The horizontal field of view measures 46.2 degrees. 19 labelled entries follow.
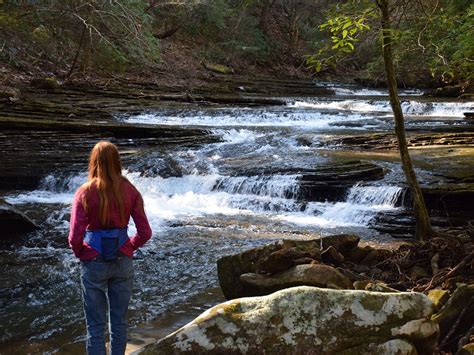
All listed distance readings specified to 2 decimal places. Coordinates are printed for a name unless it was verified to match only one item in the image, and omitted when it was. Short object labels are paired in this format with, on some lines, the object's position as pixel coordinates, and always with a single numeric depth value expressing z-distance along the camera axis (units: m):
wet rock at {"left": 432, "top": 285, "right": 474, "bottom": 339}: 4.22
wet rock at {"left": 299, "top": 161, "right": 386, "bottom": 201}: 10.97
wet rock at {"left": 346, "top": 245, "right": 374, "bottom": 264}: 6.50
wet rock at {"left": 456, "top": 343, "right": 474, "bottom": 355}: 3.55
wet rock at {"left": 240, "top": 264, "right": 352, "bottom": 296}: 5.31
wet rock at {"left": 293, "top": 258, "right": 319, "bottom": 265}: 5.75
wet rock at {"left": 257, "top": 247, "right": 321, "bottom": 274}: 5.75
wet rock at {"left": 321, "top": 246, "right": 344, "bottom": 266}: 6.13
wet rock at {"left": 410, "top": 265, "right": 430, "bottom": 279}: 5.69
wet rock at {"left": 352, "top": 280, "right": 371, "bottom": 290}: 5.06
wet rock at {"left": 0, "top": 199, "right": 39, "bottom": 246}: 8.99
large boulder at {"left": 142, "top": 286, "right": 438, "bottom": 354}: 3.51
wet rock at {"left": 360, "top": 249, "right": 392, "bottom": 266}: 6.38
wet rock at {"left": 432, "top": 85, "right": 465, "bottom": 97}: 25.15
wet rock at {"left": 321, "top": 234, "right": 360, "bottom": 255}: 6.46
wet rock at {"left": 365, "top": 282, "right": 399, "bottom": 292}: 4.41
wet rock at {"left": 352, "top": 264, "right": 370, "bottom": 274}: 6.02
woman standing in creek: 3.70
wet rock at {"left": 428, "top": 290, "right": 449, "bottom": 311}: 4.47
